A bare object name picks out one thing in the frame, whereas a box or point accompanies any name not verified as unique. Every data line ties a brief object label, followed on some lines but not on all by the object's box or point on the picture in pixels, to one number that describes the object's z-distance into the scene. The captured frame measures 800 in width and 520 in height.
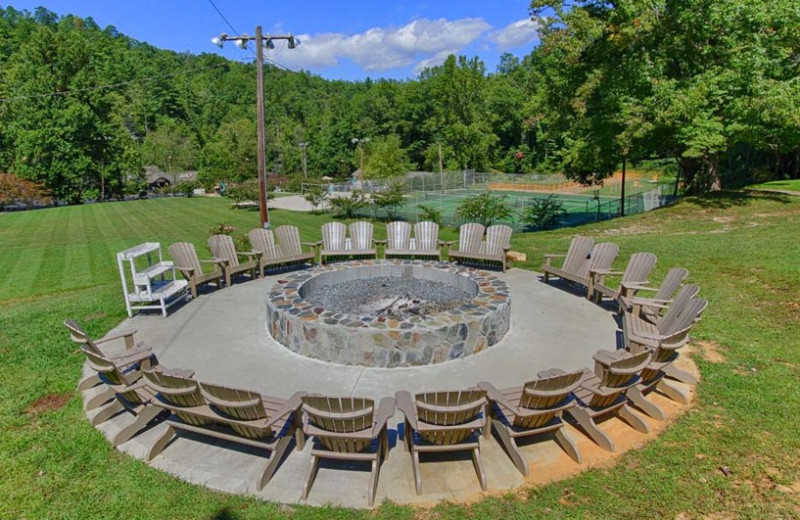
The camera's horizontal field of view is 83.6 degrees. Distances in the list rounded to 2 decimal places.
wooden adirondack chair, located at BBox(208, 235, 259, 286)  8.88
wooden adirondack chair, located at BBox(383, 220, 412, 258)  10.40
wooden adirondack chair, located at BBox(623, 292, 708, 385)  4.56
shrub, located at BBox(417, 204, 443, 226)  16.84
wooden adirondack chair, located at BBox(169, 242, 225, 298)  8.01
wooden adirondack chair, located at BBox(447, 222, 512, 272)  9.67
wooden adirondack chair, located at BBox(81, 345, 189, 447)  4.09
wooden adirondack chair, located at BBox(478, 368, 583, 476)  3.60
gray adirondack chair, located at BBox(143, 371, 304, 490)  3.52
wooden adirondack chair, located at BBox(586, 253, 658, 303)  7.02
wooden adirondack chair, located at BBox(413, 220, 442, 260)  10.28
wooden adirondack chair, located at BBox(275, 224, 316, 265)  9.79
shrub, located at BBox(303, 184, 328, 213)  25.62
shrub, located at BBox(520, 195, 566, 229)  20.78
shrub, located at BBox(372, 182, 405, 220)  21.28
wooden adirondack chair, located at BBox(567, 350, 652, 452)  3.90
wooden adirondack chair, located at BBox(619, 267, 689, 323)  6.12
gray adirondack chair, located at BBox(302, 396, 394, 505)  3.40
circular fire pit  5.39
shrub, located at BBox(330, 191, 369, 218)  23.39
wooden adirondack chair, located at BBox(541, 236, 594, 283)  8.30
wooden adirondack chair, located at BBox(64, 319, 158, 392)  4.60
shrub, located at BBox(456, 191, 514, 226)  16.14
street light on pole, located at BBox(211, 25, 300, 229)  11.06
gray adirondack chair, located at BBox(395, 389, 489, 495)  3.46
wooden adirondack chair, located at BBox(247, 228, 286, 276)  9.41
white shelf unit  7.03
